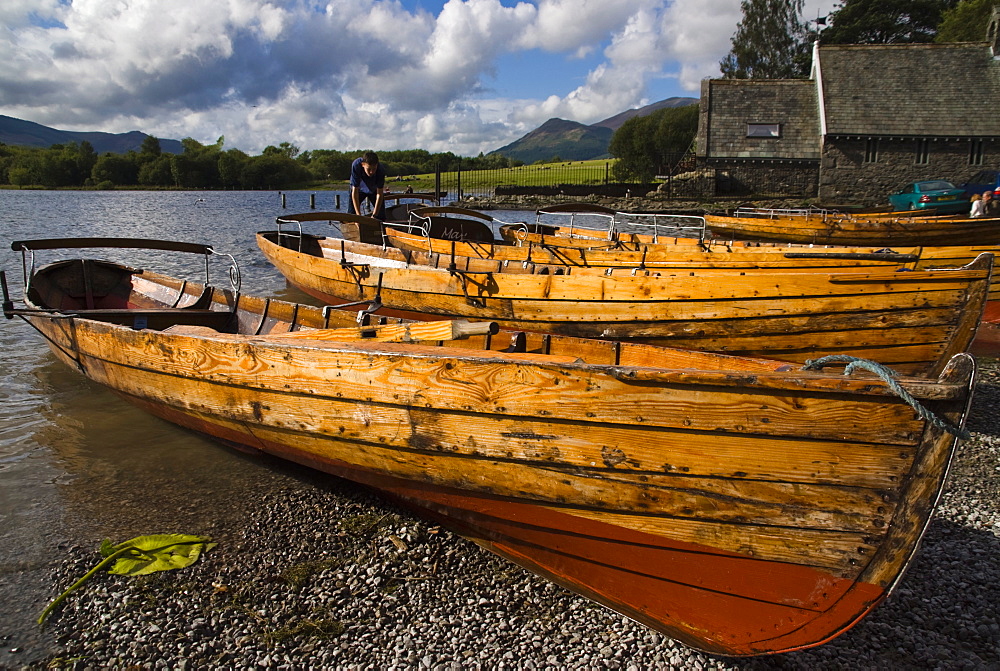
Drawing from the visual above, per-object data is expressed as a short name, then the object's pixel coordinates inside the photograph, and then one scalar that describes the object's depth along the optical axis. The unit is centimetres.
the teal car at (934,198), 2377
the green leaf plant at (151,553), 406
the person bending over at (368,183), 1341
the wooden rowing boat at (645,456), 275
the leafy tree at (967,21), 4475
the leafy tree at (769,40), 5916
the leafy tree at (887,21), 5469
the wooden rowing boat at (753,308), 581
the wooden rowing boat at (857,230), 1388
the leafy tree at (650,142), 5466
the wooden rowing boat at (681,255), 736
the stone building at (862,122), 3145
